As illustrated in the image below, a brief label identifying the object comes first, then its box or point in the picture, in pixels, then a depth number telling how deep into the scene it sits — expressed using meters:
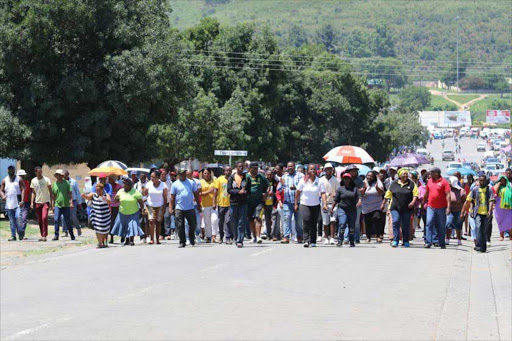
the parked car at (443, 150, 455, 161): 136.75
